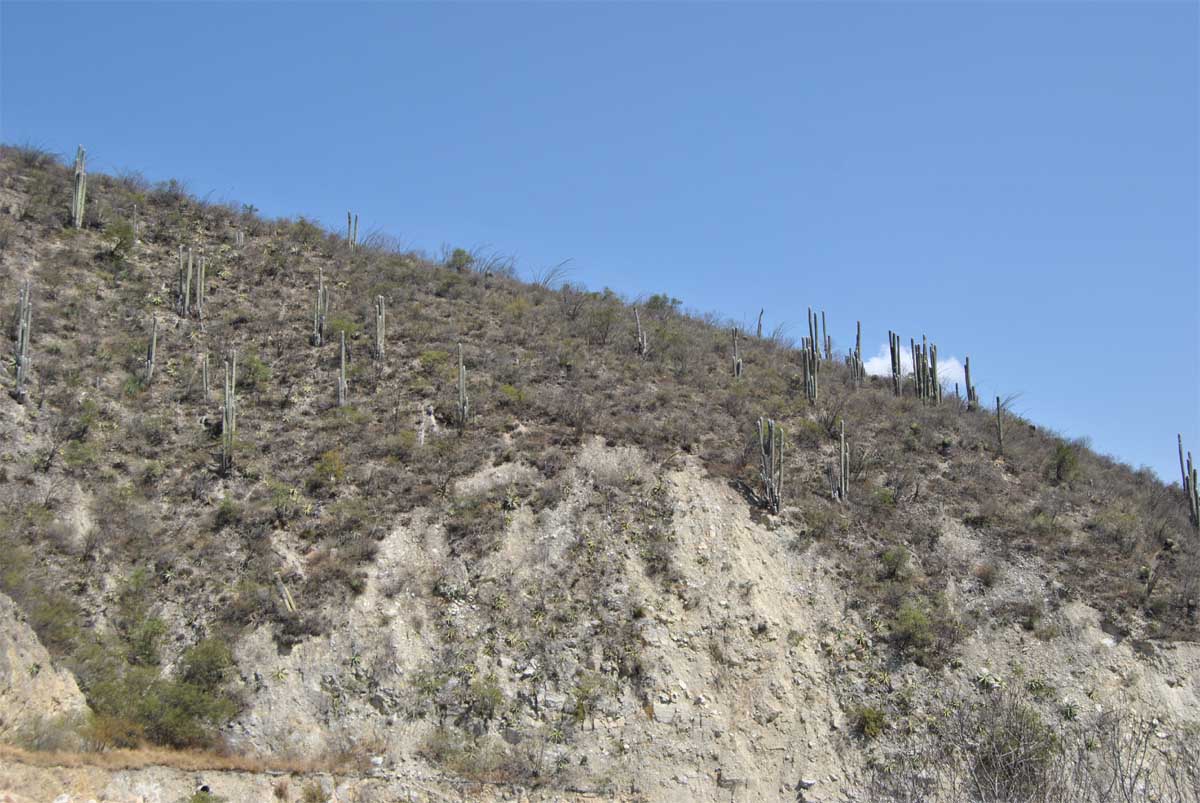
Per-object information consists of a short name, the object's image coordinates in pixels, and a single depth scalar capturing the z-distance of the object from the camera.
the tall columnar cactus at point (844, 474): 24.44
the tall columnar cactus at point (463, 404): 24.77
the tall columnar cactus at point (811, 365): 29.16
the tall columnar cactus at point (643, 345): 30.72
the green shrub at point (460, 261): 36.91
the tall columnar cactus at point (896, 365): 31.05
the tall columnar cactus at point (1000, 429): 27.69
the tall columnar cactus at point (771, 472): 23.69
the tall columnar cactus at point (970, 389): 31.17
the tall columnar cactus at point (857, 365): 31.66
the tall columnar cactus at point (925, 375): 30.55
